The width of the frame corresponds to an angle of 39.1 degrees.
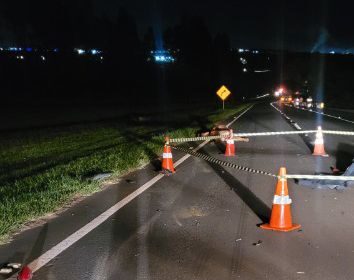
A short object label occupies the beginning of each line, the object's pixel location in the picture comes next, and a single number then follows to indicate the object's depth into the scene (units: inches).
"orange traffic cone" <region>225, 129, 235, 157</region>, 572.1
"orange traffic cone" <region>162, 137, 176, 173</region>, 449.7
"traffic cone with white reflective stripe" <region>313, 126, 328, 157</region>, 562.8
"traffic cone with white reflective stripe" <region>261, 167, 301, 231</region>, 265.7
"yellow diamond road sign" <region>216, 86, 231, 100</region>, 1513.5
